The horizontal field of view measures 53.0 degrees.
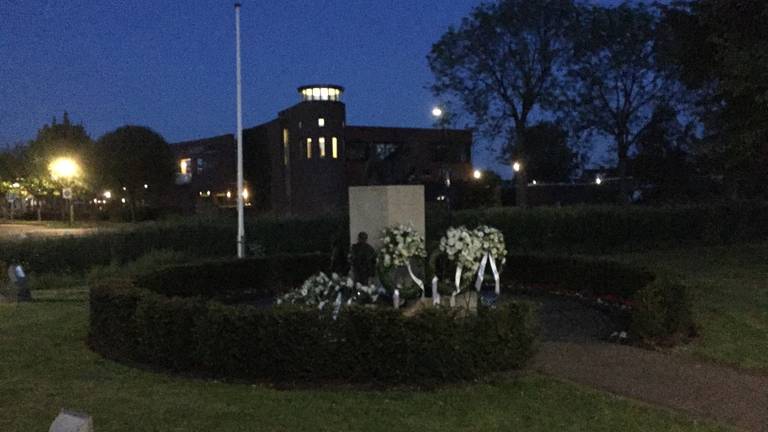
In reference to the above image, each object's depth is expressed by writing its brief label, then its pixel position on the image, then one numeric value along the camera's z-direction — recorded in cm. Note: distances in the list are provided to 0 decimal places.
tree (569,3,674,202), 4375
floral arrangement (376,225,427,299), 1216
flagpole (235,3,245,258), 2342
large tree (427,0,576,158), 4375
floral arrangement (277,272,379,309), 1157
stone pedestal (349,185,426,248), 1287
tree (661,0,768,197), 1669
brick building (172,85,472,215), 5684
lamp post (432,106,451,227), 3499
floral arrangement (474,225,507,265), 1205
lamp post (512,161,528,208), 4634
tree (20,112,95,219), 7044
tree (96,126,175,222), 6525
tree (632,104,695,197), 4631
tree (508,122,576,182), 4694
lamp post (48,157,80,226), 6675
